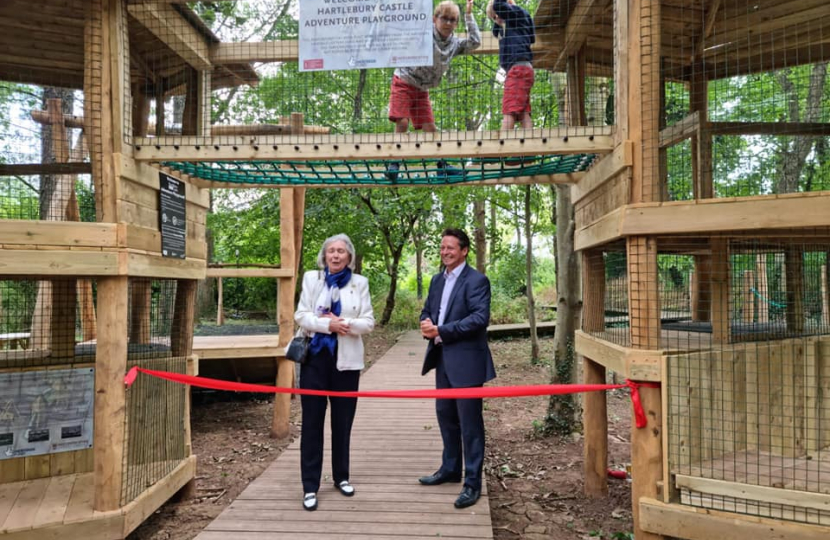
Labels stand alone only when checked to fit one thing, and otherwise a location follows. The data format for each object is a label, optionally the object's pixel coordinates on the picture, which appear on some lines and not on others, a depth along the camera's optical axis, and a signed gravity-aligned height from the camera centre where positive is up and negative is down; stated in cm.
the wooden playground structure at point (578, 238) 324 +34
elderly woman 363 -36
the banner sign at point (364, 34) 352 +167
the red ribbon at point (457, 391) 330 -68
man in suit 372 -42
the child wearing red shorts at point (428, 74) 399 +166
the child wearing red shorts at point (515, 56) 405 +176
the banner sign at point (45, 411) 404 -97
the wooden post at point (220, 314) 941 -52
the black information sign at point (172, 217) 409 +55
